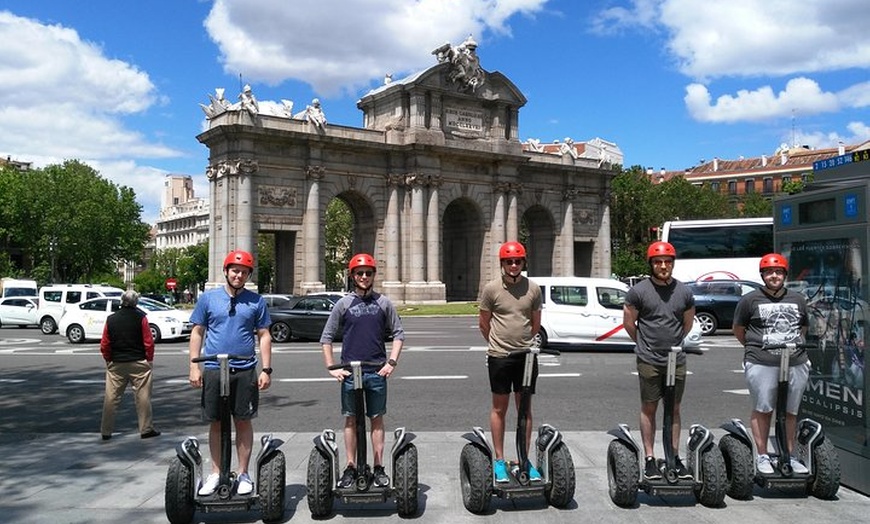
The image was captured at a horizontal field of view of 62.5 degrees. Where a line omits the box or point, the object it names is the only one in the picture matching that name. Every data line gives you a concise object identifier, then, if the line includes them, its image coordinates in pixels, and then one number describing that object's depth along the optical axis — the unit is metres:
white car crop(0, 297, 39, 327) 30.72
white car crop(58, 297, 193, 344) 21.12
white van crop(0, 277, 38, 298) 43.72
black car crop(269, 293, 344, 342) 21.22
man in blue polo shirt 5.37
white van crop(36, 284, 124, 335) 28.97
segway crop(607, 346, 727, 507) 5.38
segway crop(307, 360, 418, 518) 5.23
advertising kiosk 5.89
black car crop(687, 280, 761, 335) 21.08
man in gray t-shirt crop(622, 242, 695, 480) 5.62
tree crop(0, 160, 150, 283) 67.31
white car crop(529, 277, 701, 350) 17.30
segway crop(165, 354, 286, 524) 5.09
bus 26.56
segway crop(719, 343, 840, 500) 5.56
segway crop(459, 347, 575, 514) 5.29
